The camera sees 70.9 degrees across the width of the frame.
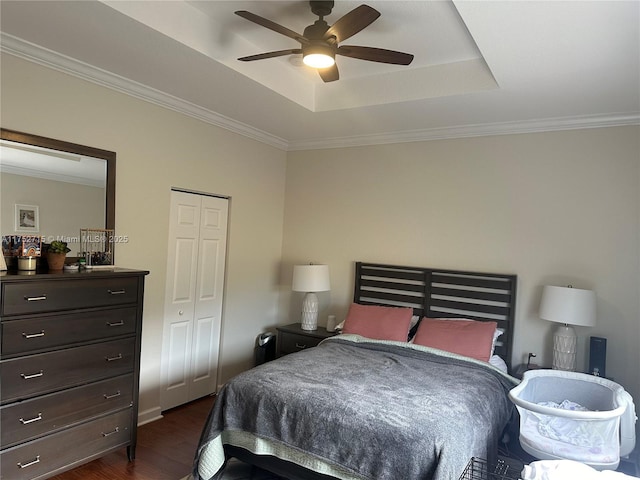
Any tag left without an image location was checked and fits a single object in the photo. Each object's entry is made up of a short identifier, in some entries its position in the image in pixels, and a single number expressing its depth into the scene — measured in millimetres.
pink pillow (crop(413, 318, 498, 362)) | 3340
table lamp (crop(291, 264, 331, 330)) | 4219
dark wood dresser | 2295
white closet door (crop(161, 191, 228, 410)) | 3754
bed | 2113
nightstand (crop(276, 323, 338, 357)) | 4102
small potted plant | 2678
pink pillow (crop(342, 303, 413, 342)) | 3686
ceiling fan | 2047
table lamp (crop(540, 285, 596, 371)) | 3143
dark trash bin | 4535
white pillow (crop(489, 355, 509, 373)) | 3379
